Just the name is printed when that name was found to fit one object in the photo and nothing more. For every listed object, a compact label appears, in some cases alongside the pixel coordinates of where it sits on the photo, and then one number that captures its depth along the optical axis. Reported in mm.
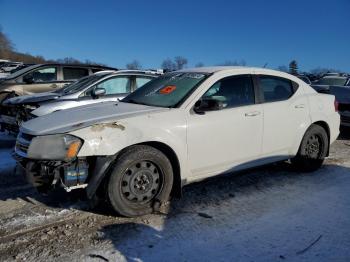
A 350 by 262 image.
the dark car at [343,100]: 8773
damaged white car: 3766
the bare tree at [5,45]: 77856
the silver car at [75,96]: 7344
